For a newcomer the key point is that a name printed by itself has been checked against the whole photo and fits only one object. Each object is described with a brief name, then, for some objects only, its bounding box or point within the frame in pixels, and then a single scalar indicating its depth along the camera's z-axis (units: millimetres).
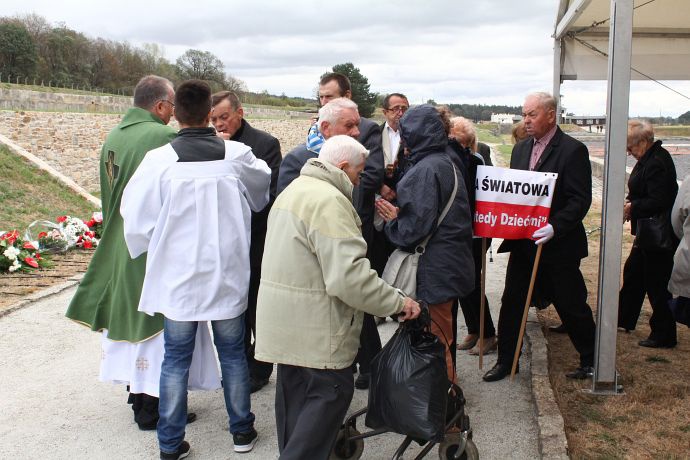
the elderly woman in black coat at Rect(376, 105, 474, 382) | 3875
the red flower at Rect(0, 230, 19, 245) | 9078
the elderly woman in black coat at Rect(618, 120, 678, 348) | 5738
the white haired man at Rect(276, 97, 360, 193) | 4203
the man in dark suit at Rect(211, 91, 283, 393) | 4902
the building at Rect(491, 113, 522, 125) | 103125
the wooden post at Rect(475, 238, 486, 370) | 5186
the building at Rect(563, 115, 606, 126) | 62469
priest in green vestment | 4211
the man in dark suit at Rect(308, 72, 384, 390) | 4512
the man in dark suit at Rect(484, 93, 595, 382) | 4848
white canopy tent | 4516
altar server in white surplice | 3811
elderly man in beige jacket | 3107
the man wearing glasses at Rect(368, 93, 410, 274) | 4824
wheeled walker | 3703
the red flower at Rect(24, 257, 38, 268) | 9023
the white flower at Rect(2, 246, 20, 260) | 8719
